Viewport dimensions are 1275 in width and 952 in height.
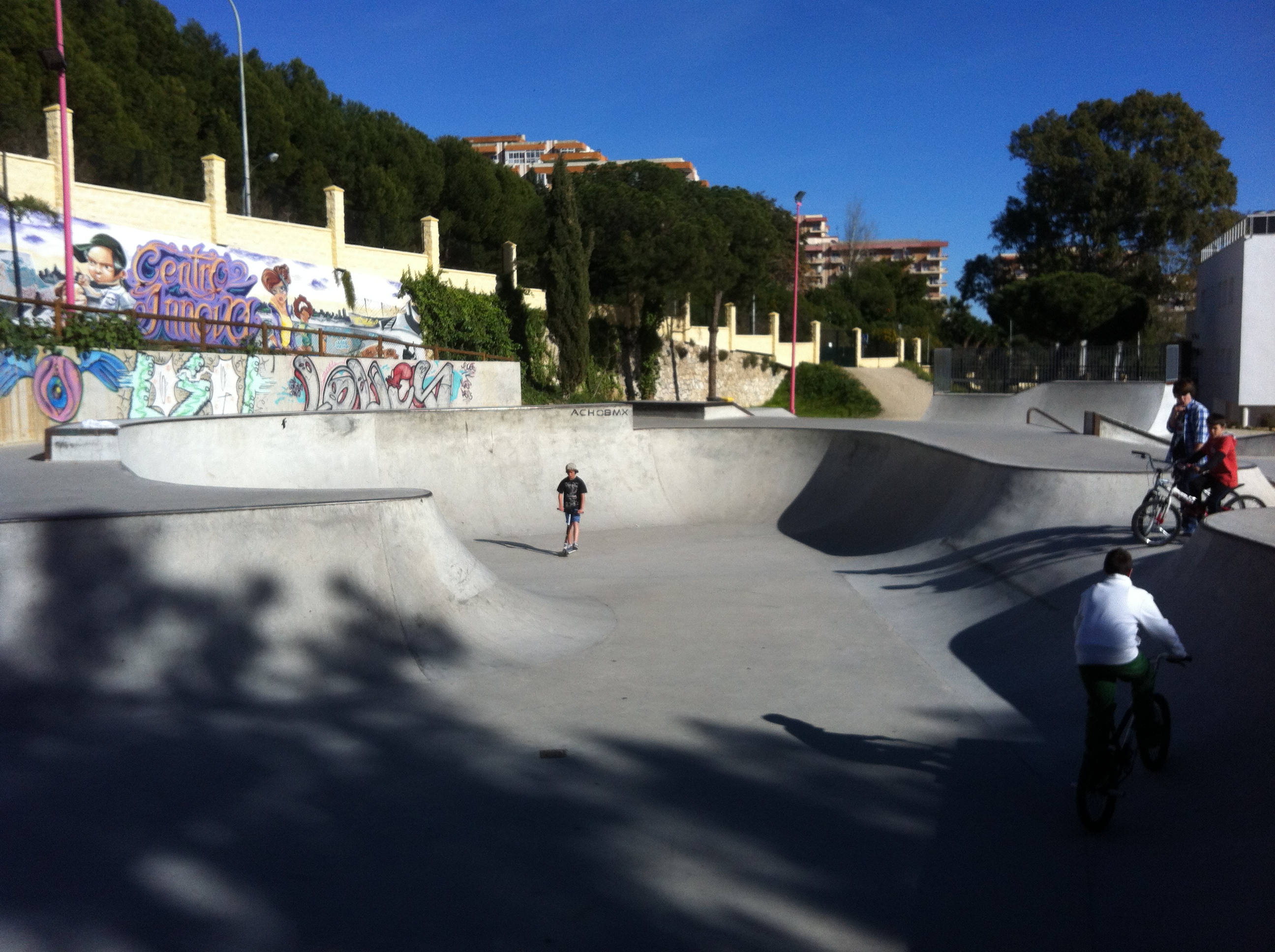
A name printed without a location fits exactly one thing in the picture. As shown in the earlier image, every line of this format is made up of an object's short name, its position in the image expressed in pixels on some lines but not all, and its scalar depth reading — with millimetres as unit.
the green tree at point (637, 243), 39062
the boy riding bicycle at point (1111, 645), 4605
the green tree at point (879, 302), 68125
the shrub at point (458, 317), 30203
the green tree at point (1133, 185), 50531
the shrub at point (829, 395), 49219
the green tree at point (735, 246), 41281
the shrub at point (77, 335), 14477
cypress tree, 35406
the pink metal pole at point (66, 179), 17094
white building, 31000
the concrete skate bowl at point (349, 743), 4250
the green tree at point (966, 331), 72400
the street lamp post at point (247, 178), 25781
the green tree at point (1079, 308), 43219
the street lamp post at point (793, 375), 35897
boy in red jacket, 8523
